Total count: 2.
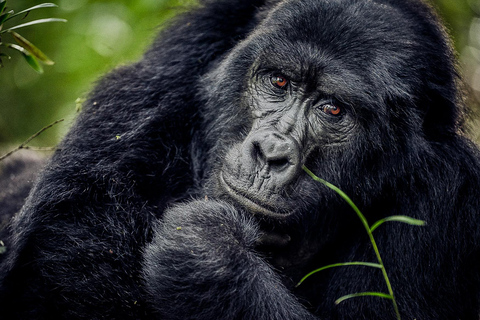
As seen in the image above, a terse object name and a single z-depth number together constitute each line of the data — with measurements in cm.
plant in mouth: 534
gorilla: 652
